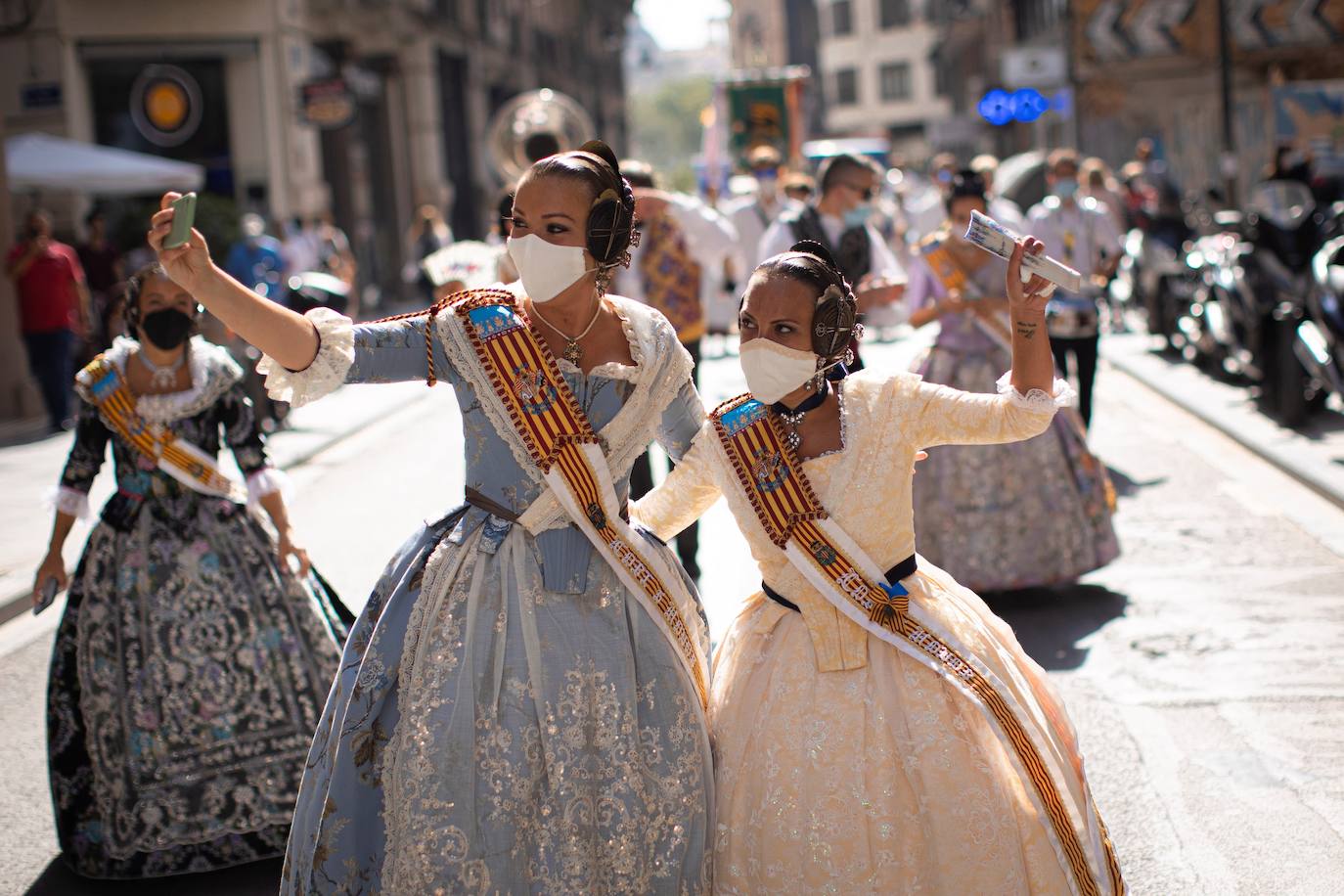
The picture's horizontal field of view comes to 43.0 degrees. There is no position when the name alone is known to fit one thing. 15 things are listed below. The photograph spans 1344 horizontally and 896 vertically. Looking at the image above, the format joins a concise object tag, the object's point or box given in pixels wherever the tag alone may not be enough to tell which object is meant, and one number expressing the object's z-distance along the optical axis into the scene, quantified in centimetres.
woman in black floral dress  485
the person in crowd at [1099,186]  1578
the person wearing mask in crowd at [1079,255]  1009
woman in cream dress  342
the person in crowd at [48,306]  1576
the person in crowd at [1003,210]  1214
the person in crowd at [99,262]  1823
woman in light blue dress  345
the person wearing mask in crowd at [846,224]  816
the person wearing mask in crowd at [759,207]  1695
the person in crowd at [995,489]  741
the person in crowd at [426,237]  1975
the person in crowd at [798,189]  1581
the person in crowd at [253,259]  1936
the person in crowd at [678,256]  844
